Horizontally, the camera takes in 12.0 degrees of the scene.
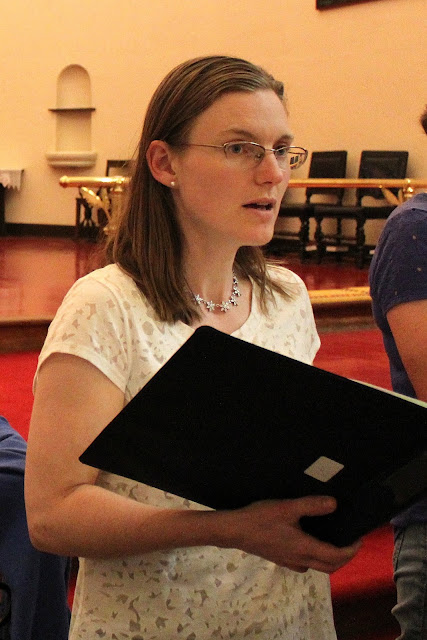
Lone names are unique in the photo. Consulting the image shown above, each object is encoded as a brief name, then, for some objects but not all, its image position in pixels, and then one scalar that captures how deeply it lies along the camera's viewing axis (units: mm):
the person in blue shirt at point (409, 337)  2478
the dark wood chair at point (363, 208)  10919
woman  2149
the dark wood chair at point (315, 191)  11730
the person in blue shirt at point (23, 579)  2688
